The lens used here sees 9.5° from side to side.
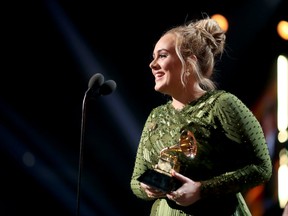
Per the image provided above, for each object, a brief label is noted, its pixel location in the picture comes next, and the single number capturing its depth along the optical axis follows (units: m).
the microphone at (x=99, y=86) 6.31
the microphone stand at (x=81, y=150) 6.12
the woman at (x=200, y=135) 5.89
